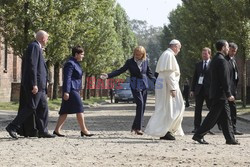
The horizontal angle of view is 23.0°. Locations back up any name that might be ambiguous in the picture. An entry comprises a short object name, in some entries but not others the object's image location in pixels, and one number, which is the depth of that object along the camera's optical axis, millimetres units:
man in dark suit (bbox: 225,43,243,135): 13934
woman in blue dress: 12328
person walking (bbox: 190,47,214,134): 14453
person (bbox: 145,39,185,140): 12117
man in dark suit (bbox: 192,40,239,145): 11273
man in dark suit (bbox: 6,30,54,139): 11594
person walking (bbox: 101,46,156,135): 13289
